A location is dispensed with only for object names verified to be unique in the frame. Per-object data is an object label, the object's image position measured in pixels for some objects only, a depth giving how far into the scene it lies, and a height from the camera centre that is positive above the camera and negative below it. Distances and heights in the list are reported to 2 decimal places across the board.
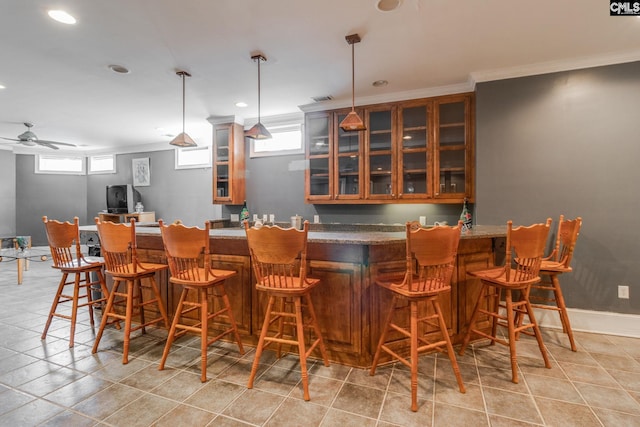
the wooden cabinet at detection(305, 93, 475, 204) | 3.65 +0.68
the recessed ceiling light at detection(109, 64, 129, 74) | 3.16 +1.46
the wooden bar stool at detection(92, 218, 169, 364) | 2.42 -0.45
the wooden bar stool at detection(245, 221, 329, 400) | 1.92 -0.43
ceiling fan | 4.99 +1.14
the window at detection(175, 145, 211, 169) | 6.47 +1.11
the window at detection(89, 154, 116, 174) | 7.64 +1.15
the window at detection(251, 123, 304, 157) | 4.82 +1.05
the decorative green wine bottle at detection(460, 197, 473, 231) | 3.00 -0.12
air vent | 4.03 +1.45
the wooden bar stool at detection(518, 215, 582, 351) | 2.57 -0.48
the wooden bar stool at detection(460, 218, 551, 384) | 2.11 -0.49
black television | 7.04 +0.26
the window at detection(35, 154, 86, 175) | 7.71 +1.15
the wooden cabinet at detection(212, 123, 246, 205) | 4.84 +0.71
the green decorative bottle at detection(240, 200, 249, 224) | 4.87 -0.08
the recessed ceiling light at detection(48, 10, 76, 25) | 2.26 +1.44
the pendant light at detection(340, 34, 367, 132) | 2.93 +0.82
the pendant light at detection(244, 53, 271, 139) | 3.28 +0.81
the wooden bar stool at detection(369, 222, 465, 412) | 1.87 -0.44
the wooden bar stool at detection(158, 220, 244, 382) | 2.14 -0.43
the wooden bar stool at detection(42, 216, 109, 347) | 2.67 -0.43
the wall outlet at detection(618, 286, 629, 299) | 2.91 -0.79
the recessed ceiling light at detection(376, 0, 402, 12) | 2.17 +1.45
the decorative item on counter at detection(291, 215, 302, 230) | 4.49 -0.19
